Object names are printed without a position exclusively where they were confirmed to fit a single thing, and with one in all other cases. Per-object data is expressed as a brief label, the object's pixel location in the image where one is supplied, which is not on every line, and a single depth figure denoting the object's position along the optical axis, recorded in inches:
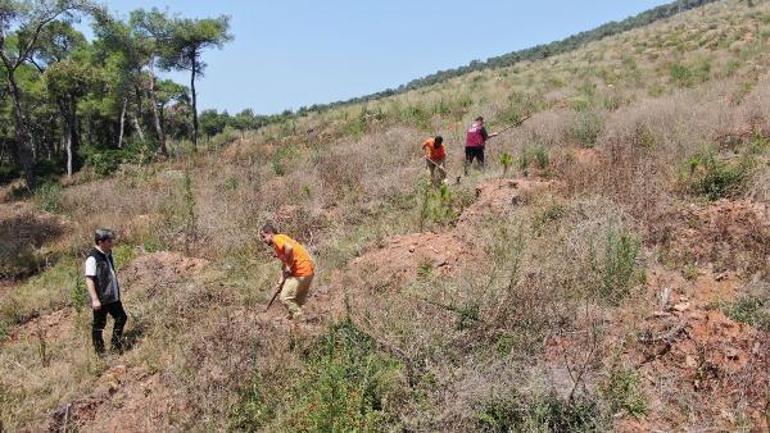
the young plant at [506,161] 377.7
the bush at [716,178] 290.7
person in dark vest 247.3
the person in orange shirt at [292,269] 251.1
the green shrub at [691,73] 648.4
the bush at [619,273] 217.8
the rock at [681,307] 201.8
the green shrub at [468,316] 207.3
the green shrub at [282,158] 568.4
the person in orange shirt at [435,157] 430.3
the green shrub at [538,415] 158.6
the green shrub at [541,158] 411.8
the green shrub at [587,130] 460.1
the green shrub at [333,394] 169.5
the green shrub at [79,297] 290.2
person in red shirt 459.2
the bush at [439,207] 346.3
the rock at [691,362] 179.5
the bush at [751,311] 193.0
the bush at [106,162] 820.0
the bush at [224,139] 966.4
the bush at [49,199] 543.8
